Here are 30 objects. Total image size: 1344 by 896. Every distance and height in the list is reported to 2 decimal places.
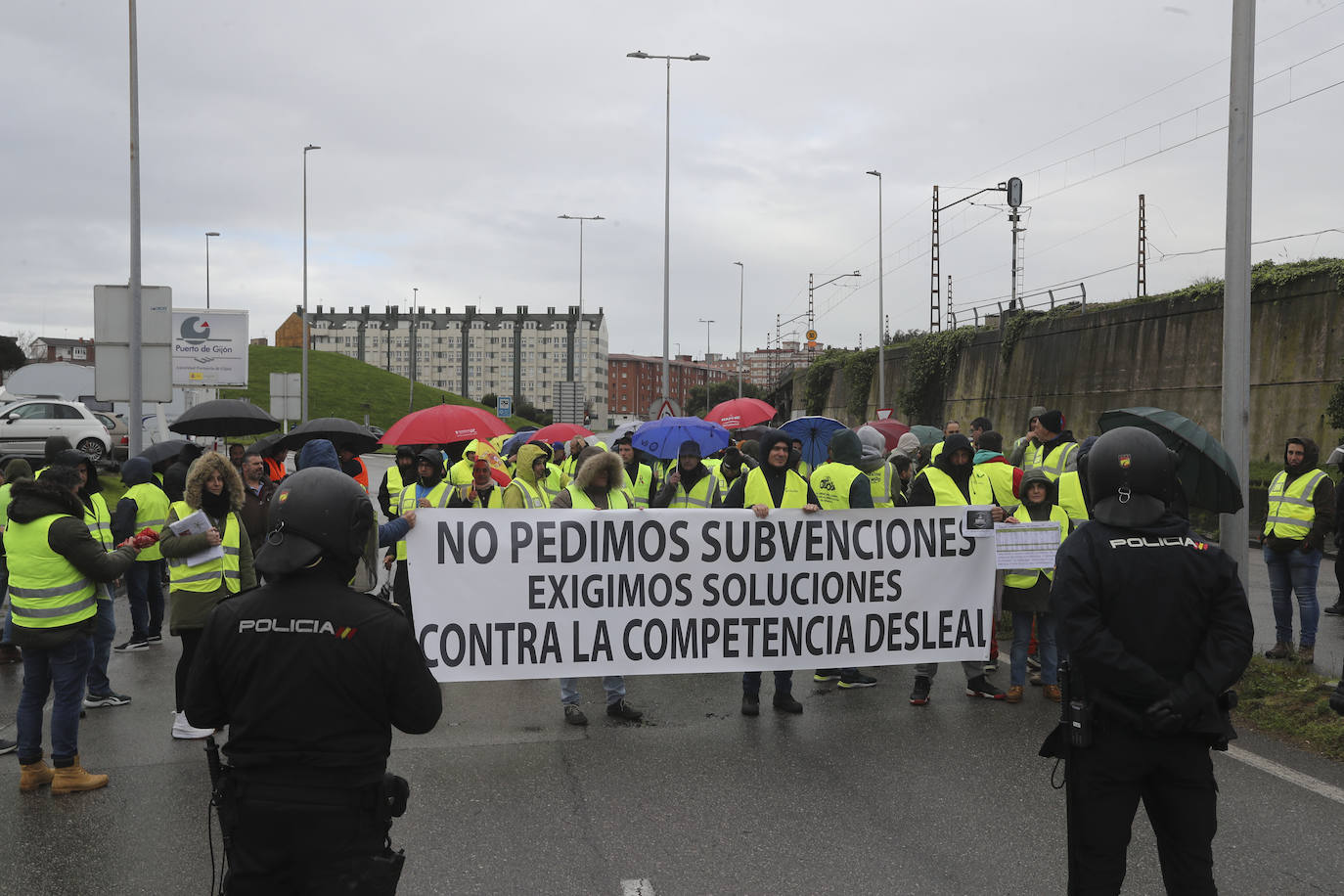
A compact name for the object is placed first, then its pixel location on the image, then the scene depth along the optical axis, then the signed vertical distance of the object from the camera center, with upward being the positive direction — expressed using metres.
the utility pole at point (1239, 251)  7.91 +1.22
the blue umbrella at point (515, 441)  14.89 -0.48
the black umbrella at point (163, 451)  9.98 -0.44
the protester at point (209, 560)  6.59 -0.95
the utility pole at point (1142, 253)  34.53 +5.65
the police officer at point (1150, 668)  3.41 -0.81
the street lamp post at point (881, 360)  40.22 +1.92
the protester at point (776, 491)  7.48 -0.57
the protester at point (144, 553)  9.08 -1.32
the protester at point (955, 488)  7.88 -0.56
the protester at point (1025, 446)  9.23 -0.35
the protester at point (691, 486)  9.08 -0.65
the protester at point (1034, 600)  7.70 -1.34
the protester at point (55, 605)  5.78 -1.10
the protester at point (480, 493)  8.41 -0.67
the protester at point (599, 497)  7.29 -0.62
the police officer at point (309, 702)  2.82 -0.80
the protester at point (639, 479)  11.57 -0.76
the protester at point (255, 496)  7.67 -0.69
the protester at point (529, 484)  8.12 -0.59
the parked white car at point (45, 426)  29.80 -0.67
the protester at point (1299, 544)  8.79 -1.07
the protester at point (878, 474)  9.08 -0.54
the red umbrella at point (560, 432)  15.64 -0.36
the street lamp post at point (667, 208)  33.66 +6.30
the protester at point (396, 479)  10.71 -0.81
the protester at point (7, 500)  7.40 -0.81
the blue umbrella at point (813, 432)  10.23 -0.21
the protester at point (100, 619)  7.17 -1.53
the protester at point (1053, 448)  8.98 -0.30
